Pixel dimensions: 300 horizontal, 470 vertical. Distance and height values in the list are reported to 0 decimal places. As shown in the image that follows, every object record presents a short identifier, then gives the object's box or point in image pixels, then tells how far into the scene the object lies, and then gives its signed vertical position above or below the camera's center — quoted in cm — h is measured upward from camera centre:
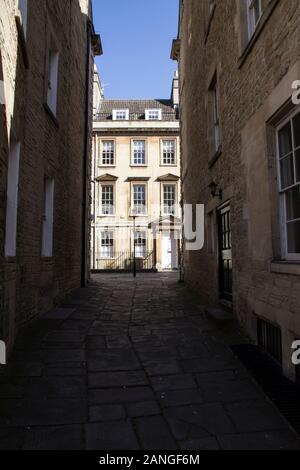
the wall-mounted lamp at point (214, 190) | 788 +155
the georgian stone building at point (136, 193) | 2759 +525
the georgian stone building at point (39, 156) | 486 +205
